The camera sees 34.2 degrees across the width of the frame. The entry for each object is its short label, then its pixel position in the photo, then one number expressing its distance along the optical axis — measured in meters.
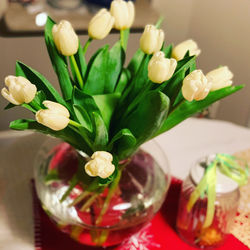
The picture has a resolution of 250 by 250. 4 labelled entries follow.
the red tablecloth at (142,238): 0.61
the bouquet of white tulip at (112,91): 0.41
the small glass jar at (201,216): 0.59
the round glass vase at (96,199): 0.56
